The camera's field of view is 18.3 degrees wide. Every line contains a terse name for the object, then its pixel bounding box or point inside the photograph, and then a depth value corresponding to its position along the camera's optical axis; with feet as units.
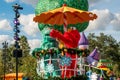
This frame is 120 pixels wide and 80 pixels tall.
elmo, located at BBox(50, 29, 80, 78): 59.36
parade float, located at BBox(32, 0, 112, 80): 58.90
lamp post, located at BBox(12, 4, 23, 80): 84.69
